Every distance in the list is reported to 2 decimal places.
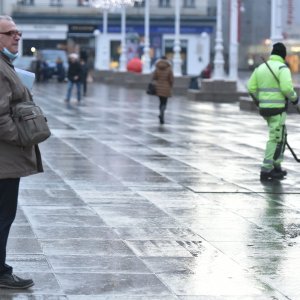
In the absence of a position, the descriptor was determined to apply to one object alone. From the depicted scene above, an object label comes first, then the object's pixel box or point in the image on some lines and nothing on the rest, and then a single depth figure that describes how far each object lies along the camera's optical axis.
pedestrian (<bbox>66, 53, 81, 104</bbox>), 37.91
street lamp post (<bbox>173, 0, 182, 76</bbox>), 48.88
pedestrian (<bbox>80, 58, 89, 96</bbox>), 39.87
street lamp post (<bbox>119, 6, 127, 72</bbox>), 63.86
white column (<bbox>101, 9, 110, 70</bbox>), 75.62
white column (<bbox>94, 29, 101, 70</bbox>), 75.97
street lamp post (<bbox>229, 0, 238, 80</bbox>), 41.00
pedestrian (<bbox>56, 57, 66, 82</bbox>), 64.59
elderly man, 7.95
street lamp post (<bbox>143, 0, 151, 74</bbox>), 55.75
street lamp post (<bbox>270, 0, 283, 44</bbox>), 32.63
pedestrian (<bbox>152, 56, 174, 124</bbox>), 26.83
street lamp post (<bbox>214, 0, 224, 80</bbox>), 40.25
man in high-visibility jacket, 14.88
